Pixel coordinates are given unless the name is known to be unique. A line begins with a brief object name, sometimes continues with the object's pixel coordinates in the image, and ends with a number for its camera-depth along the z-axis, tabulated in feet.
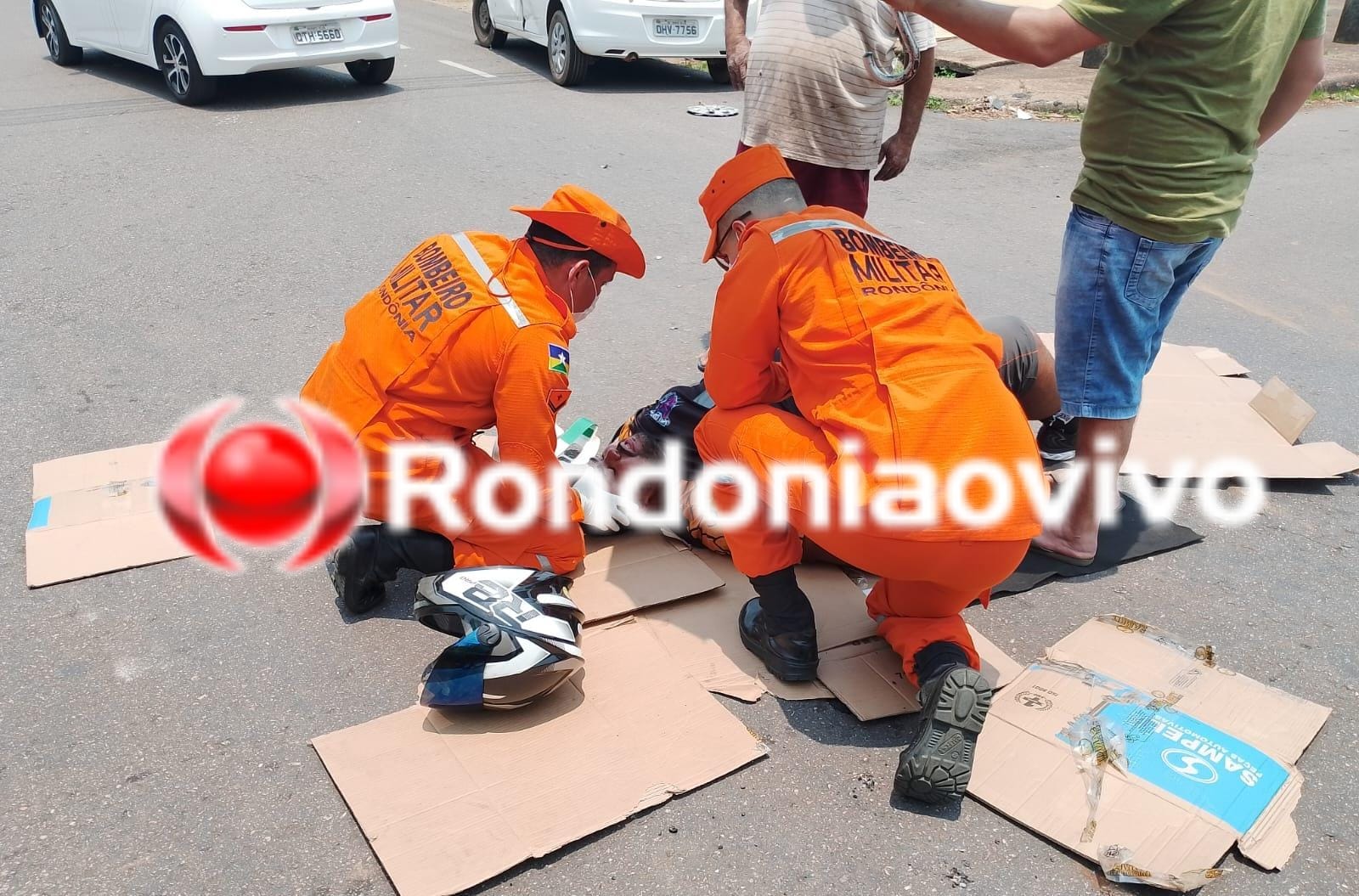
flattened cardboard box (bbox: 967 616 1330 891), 7.41
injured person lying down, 10.73
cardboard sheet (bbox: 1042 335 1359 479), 12.34
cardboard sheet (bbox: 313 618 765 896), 7.17
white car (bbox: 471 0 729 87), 28.71
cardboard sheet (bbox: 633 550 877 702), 8.99
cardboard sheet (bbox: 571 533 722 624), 9.77
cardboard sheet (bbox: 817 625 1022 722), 8.74
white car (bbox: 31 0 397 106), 25.32
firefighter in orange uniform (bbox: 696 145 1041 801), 7.71
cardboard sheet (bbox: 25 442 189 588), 9.91
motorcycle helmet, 8.07
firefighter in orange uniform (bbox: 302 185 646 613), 9.11
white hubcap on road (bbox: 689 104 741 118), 27.40
